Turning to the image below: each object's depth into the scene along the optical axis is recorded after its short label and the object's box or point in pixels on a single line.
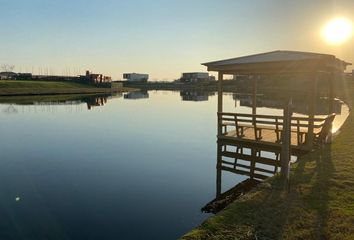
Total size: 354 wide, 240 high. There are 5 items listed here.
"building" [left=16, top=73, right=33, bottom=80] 97.68
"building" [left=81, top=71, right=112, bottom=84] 103.69
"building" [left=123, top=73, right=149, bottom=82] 186.00
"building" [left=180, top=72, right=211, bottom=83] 161.77
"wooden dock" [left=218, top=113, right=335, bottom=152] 13.31
